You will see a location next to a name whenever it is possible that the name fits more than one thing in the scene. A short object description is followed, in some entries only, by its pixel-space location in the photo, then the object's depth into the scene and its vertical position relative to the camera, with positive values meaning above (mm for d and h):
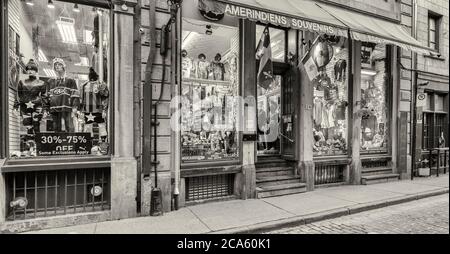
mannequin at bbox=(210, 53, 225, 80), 7750 +1628
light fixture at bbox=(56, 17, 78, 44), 5922 +2043
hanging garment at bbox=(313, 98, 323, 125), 9408 +594
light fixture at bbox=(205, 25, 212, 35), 7513 +2582
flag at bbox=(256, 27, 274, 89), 7566 +1734
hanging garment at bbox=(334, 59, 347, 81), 9859 +2060
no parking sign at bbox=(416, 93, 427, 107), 10789 +1151
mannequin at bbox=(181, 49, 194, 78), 7180 +1619
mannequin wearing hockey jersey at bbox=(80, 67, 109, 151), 6180 +538
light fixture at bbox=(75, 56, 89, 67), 6122 +1412
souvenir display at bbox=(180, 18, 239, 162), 7285 +709
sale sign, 5707 -330
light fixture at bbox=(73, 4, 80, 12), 5992 +2498
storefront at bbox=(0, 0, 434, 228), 5664 +651
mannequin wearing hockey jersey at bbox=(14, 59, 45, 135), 5602 +565
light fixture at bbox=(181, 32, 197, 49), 7121 +2247
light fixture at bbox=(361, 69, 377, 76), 10426 +2099
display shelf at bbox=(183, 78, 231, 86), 7374 +1249
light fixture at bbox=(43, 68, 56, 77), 5823 +1126
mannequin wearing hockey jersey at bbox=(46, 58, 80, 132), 5879 +622
